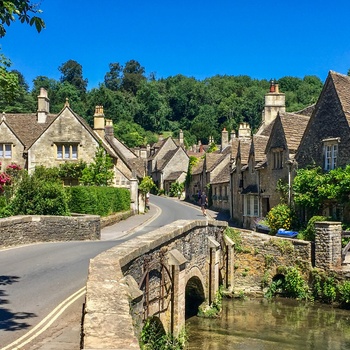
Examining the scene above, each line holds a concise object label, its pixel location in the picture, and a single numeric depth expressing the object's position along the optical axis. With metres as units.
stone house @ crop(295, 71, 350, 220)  26.91
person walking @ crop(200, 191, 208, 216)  46.16
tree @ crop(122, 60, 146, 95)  173.00
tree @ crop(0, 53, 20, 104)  10.87
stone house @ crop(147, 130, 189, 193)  83.75
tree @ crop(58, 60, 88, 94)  157.12
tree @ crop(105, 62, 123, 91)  176.94
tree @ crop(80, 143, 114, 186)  40.97
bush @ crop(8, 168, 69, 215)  27.12
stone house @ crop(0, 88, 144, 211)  42.22
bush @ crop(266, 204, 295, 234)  29.73
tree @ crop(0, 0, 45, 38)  8.99
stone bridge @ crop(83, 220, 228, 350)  6.55
